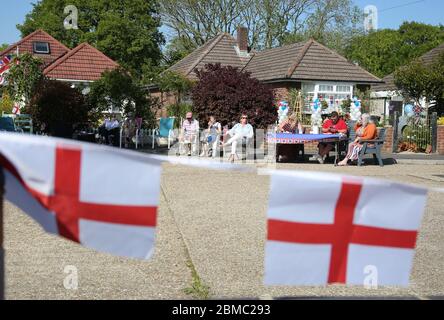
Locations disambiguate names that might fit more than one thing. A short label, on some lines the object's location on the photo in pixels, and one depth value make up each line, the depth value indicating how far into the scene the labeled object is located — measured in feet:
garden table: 52.95
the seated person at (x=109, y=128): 71.10
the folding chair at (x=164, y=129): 72.61
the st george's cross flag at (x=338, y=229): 9.03
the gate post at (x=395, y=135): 70.24
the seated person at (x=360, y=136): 52.26
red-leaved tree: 65.82
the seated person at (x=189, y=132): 59.00
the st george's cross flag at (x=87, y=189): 8.29
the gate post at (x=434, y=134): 69.58
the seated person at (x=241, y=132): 55.26
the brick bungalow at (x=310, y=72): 99.19
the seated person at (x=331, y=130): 55.21
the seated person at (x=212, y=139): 58.80
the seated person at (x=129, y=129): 71.31
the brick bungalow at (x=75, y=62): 137.18
